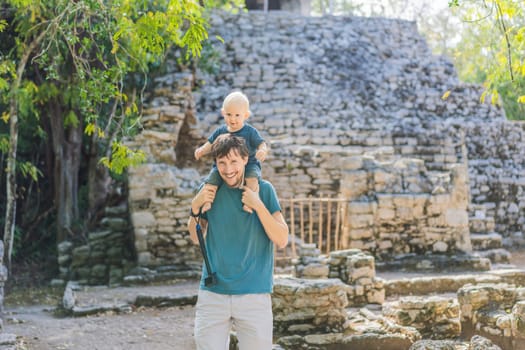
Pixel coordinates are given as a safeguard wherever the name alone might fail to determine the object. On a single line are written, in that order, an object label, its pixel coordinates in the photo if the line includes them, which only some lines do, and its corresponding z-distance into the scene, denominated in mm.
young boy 4146
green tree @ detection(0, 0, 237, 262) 5564
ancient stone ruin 6848
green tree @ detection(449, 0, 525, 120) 5451
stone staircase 11961
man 3408
